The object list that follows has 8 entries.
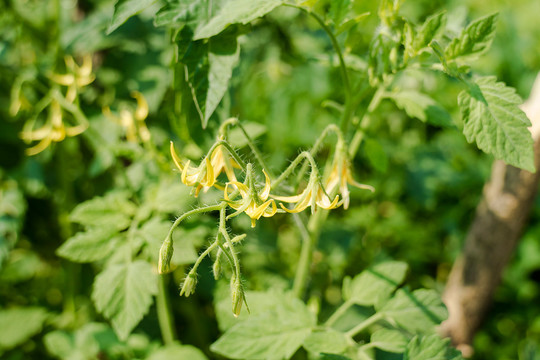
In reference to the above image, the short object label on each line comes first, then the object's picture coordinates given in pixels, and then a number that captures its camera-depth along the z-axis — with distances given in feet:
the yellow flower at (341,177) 1.60
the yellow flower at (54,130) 2.00
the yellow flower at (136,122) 1.91
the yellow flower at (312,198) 1.52
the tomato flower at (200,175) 1.50
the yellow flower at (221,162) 1.59
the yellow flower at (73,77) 2.02
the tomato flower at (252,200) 1.47
